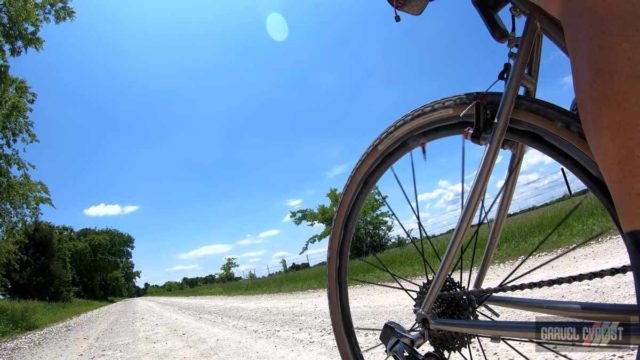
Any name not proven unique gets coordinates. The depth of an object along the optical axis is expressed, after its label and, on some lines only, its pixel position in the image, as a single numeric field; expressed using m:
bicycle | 1.09
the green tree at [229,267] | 70.56
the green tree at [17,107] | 15.59
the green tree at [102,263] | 79.44
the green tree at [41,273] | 48.81
